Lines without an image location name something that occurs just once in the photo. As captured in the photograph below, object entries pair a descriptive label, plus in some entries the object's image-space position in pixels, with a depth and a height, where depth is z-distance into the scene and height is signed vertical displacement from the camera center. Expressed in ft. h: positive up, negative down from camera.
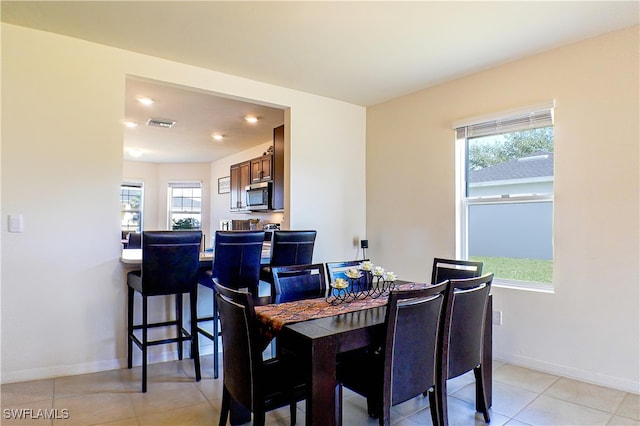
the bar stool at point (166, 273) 8.46 -1.32
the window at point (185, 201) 27.61 +1.23
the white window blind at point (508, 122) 9.78 +2.77
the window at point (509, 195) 10.07 +0.70
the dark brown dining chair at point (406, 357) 5.52 -2.19
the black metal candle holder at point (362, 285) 7.24 -1.49
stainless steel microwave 17.79 +1.12
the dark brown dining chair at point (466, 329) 6.31 -1.99
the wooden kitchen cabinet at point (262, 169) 18.15 +2.51
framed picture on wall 24.84 +2.26
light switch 8.55 -0.15
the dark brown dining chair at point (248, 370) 5.24 -2.32
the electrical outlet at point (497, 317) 10.54 -2.81
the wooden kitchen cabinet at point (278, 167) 15.34 +2.18
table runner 5.88 -1.62
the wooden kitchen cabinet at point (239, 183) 20.83 +2.07
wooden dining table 5.07 -1.69
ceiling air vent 15.93 +4.16
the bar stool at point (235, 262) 9.13 -1.12
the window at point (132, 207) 26.45 +0.73
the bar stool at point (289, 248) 10.25 -0.86
